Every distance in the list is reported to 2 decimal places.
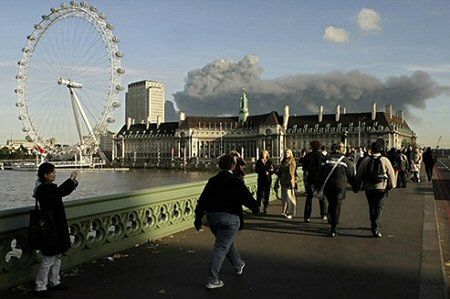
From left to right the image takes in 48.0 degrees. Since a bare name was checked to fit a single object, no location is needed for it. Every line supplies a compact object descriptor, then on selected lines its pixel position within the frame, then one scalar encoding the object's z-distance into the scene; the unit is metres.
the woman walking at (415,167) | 26.72
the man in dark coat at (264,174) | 14.09
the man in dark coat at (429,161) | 26.98
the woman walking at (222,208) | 6.68
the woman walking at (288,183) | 13.57
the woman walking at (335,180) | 10.57
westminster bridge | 6.50
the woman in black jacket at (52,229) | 6.34
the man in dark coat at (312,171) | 12.16
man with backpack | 10.48
